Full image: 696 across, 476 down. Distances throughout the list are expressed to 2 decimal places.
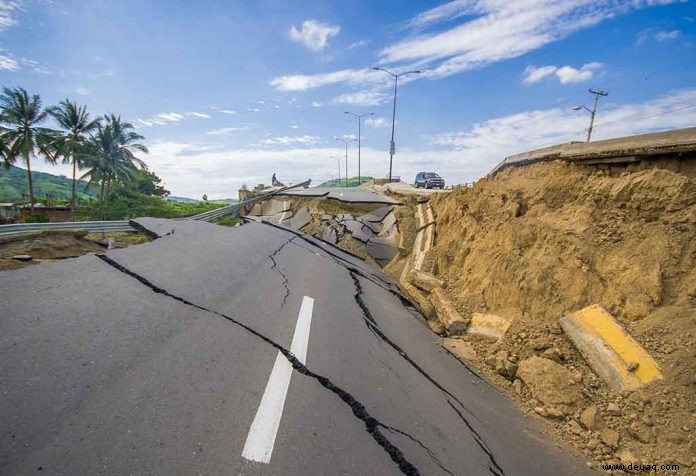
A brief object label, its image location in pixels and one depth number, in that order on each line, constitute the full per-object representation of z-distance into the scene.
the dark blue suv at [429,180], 30.84
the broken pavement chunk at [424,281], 8.55
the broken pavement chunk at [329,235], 13.92
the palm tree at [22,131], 34.62
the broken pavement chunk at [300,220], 18.12
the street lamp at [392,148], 37.62
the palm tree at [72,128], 38.78
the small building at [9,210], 38.26
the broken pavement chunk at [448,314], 6.39
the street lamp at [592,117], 35.06
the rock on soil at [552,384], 4.12
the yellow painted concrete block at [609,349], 3.89
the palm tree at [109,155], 39.91
